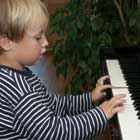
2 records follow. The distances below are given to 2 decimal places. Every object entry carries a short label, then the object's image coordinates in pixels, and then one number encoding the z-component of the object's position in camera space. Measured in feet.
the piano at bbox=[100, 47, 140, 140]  3.90
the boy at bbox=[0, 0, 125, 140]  4.19
